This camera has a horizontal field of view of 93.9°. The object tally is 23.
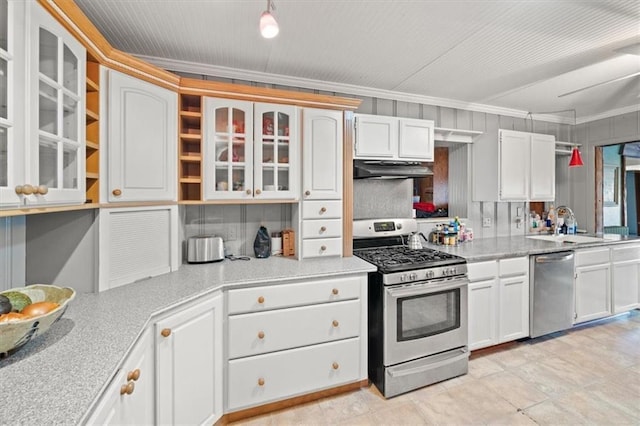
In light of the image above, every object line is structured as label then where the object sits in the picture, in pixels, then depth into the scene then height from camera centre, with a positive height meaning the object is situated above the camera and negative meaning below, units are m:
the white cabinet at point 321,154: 2.33 +0.47
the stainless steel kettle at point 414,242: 2.82 -0.27
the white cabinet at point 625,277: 3.25 -0.70
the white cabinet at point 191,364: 1.42 -0.79
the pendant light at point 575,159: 3.31 +0.61
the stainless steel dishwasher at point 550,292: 2.78 -0.74
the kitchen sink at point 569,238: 3.27 -0.28
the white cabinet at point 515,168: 3.17 +0.51
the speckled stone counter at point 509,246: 2.63 -0.32
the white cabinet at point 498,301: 2.55 -0.77
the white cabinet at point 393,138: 2.57 +0.68
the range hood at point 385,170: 2.53 +0.38
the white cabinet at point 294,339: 1.86 -0.83
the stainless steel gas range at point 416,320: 2.10 -0.79
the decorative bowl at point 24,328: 0.90 -0.36
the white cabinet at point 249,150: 2.12 +0.47
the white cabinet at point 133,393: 0.91 -0.63
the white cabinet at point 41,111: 0.96 +0.38
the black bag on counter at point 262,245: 2.43 -0.25
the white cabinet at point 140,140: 1.64 +0.43
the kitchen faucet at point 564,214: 3.74 +0.00
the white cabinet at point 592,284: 3.05 -0.74
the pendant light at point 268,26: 1.31 +0.83
